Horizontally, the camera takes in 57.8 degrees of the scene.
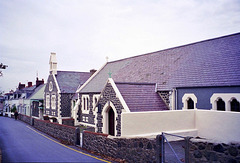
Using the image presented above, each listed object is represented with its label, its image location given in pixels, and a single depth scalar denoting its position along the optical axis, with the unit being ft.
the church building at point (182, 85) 52.27
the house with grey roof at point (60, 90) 121.80
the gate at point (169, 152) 28.35
